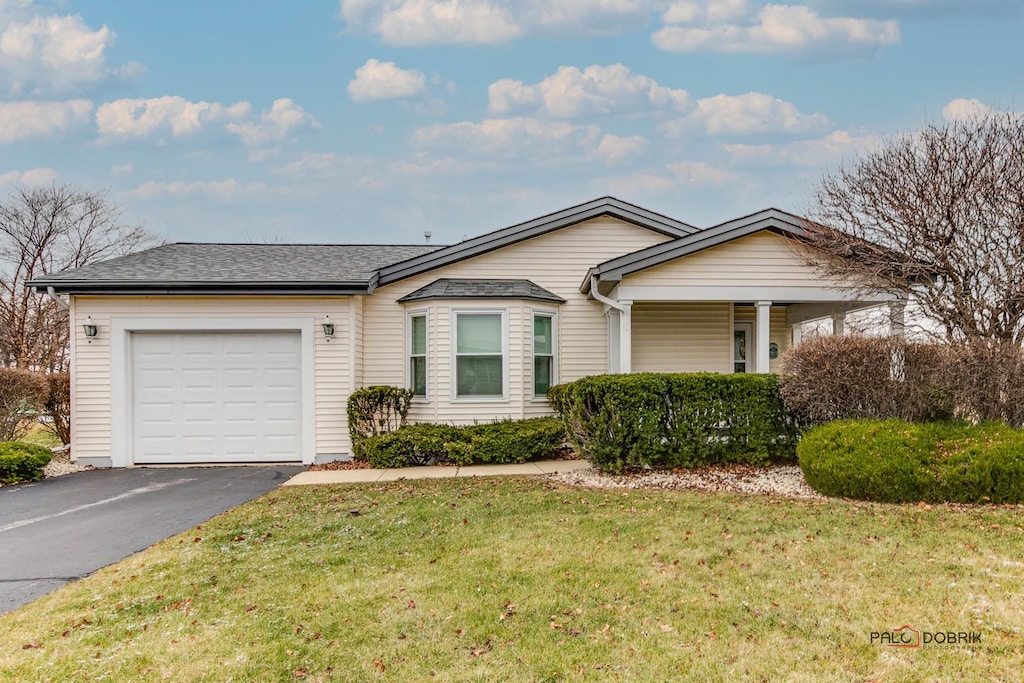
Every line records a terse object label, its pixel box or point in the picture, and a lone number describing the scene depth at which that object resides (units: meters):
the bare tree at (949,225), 8.01
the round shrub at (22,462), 9.10
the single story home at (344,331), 10.02
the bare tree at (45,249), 19.12
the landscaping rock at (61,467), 9.83
